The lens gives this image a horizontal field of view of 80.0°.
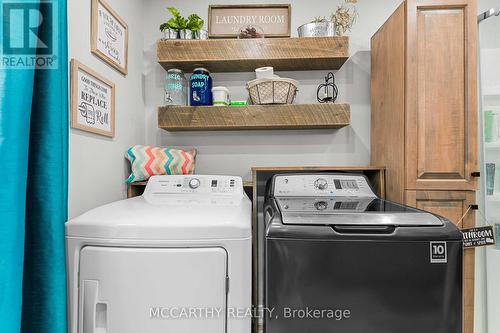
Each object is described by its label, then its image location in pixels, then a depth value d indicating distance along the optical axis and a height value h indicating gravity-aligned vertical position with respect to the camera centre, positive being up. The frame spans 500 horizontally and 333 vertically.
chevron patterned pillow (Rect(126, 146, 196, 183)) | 1.89 +0.02
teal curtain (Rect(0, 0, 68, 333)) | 1.05 -0.12
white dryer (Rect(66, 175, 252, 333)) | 1.10 -0.41
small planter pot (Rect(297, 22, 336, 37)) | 1.99 +0.91
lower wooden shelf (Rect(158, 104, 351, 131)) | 1.96 +0.33
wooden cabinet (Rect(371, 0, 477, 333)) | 1.64 +0.28
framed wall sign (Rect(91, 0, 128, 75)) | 1.60 +0.76
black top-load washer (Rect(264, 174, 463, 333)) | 1.10 -0.41
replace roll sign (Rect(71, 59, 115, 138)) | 1.42 +0.34
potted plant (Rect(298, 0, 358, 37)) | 1.99 +0.97
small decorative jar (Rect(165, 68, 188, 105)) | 2.06 +0.54
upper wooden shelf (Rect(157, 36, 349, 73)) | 1.96 +0.76
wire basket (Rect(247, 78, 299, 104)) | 1.93 +0.49
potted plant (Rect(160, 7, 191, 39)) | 1.98 +0.92
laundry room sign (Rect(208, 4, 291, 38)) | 2.18 +1.07
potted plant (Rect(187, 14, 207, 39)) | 1.99 +0.94
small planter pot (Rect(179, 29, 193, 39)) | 2.00 +0.88
